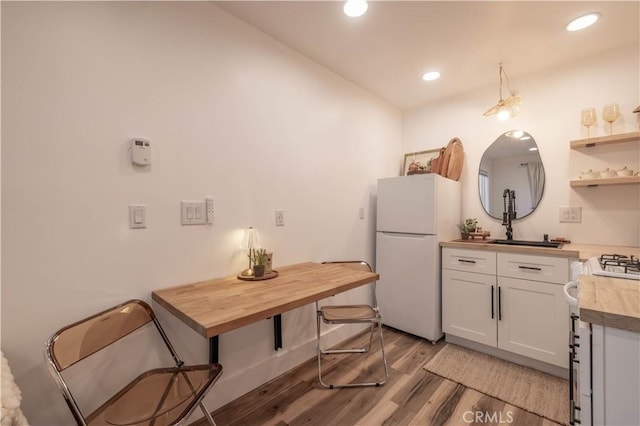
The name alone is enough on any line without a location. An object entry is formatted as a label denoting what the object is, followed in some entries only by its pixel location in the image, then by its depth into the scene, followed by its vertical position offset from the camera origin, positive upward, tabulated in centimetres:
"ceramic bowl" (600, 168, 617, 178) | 204 +27
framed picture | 296 +58
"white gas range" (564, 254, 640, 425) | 68 -41
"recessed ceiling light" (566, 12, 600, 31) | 173 +119
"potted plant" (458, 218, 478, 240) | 259 -14
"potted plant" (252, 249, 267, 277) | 167 -30
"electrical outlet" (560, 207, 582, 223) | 224 -2
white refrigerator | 240 -29
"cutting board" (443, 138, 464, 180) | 274 +51
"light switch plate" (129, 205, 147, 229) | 138 -1
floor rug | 167 -114
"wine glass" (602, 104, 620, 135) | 203 +70
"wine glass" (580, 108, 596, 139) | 210 +70
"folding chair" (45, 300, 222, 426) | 102 -71
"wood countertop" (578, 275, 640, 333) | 68 -25
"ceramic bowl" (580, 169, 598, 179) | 214 +28
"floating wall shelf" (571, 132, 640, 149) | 195 +51
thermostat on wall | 137 +30
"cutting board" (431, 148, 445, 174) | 282 +48
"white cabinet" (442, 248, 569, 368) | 192 -67
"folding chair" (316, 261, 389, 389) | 188 -72
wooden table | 108 -39
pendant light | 222 +84
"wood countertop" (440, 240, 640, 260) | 182 -26
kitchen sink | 224 -26
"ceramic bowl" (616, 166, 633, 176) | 198 +27
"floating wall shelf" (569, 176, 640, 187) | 192 +21
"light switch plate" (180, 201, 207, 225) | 155 +0
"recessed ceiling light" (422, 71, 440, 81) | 244 +119
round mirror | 246 +34
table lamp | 172 -18
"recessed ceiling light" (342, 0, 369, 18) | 161 +119
